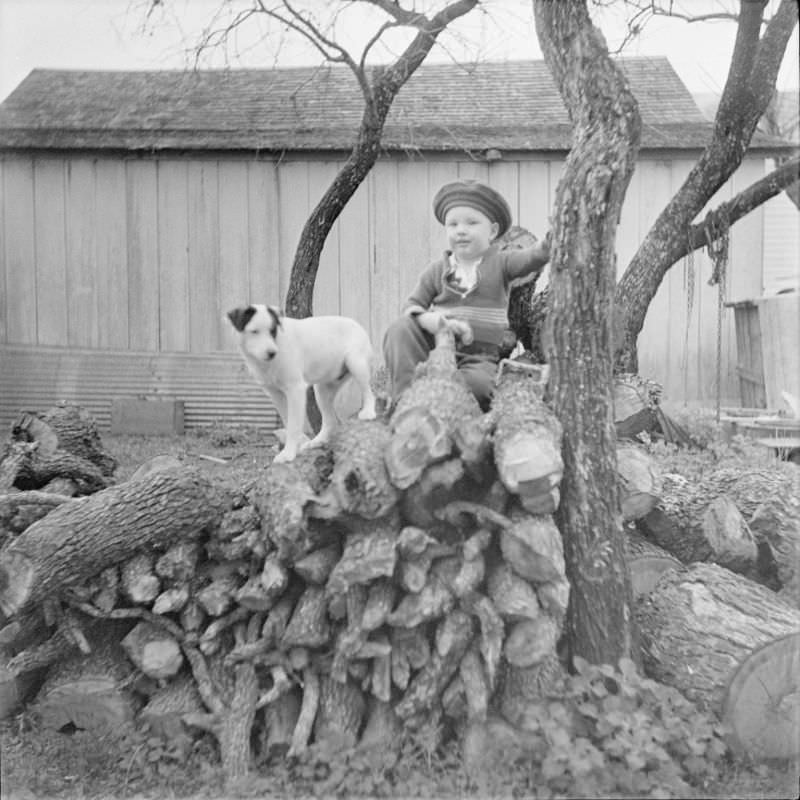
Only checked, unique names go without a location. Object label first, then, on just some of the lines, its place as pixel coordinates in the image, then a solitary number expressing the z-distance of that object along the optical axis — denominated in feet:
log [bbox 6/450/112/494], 12.45
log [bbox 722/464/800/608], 10.88
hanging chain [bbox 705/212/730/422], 13.10
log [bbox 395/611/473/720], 8.34
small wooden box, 12.90
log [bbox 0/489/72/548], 10.09
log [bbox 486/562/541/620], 8.07
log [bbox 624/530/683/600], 10.23
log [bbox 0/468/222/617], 8.84
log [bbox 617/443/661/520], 10.19
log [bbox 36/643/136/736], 9.11
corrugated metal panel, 12.65
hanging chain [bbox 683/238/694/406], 13.52
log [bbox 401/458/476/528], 8.20
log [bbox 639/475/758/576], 10.75
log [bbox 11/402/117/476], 12.65
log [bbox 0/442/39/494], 12.26
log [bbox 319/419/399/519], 8.22
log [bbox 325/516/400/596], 8.19
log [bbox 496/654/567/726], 8.43
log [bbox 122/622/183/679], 9.06
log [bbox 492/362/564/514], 7.81
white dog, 8.30
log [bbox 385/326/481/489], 8.02
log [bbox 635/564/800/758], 8.78
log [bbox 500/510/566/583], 8.00
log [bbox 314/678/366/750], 8.57
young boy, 9.43
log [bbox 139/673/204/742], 8.97
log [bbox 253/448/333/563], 8.42
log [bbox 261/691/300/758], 8.69
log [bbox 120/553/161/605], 9.11
